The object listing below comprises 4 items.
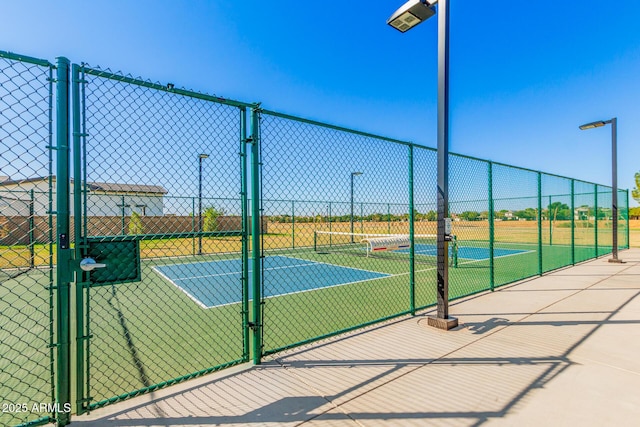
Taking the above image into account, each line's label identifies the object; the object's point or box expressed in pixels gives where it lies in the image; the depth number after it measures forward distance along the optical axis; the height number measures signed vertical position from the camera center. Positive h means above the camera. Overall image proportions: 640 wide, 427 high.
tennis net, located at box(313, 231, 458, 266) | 10.06 -1.59
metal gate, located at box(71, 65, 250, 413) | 2.31 -1.55
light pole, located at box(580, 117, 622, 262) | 9.02 +1.56
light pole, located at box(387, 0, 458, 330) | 3.93 +0.99
